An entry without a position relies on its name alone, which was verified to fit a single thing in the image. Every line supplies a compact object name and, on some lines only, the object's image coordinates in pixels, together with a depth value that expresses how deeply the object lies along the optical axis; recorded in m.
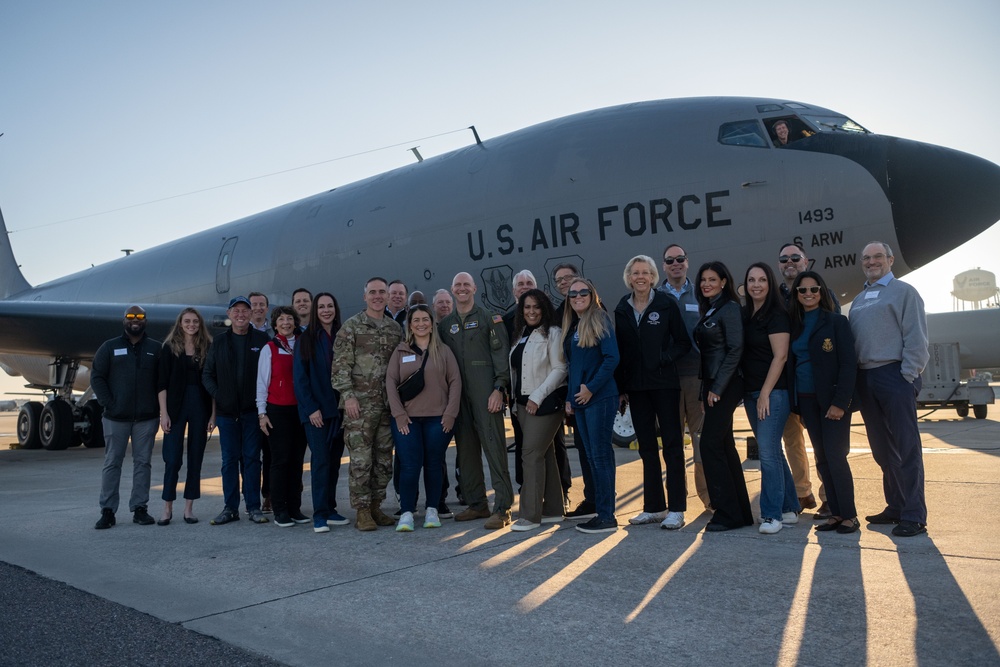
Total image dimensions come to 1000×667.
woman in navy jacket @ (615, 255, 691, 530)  5.21
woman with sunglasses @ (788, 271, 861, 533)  4.86
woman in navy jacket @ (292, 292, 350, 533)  5.81
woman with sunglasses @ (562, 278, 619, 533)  5.17
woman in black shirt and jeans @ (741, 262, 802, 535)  4.95
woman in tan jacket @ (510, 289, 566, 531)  5.37
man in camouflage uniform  5.64
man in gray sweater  4.75
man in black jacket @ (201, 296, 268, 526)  6.17
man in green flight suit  5.70
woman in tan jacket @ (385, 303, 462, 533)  5.64
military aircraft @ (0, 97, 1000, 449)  7.89
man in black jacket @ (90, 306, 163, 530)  6.18
